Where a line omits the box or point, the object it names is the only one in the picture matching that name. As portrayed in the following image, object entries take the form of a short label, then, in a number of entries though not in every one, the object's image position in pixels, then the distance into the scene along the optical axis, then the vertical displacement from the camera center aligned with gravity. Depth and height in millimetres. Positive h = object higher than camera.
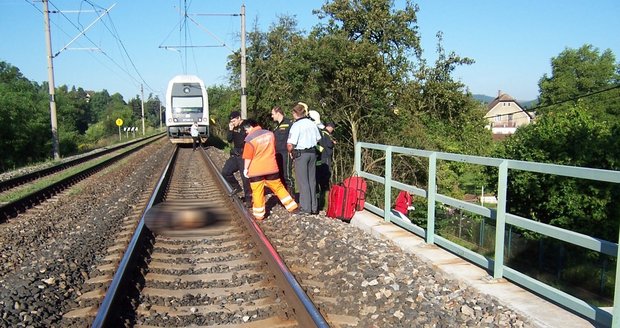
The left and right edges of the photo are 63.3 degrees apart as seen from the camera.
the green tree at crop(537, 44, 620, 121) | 69312 +6290
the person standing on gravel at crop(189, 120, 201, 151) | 28500 -823
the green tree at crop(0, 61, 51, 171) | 25234 -653
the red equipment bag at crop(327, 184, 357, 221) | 7914 -1320
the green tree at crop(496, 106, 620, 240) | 18875 -2503
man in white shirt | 7930 -562
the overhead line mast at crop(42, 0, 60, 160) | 23938 +1951
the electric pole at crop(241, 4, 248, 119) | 24109 +1858
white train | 29156 +678
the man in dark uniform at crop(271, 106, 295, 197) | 8797 -366
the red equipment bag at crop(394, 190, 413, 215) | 10211 -1736
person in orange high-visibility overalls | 7734 -720
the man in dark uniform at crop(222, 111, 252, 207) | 9155 -454
